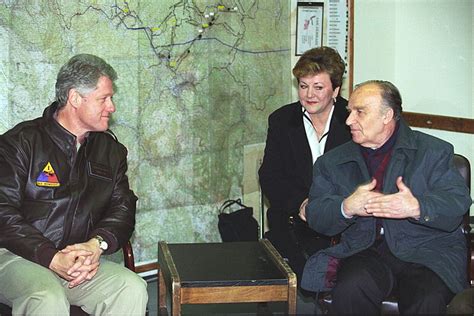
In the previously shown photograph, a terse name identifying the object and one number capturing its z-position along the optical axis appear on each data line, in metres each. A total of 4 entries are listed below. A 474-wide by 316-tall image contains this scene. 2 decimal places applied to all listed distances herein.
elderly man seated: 3.75
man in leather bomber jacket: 3.71
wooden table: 3.67
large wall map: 4.84
